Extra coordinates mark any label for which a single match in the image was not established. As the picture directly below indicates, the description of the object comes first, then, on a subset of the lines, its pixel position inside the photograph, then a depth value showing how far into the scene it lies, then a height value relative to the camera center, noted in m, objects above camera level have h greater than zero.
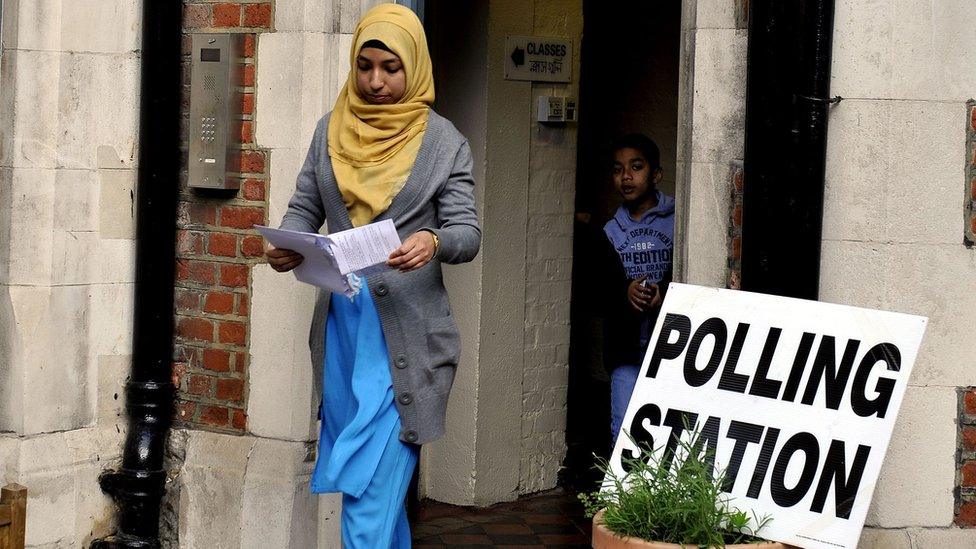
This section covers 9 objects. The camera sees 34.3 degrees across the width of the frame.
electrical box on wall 7.14 +0.69
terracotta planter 3.88 -0.69
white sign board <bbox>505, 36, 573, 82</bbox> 6.97 +0.91
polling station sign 4.03 -0.34
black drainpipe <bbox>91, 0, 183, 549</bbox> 5.95 -0.16
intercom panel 5.79 +0.51
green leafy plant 3.93 -0.61
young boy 6.22 +0.03
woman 4.63 -0.09
